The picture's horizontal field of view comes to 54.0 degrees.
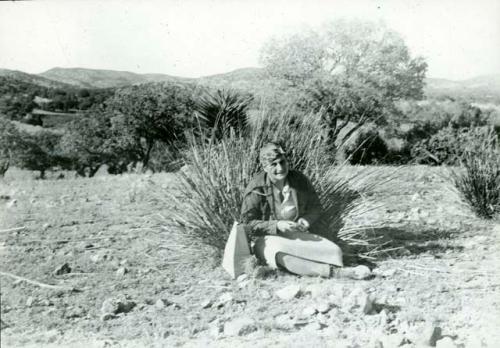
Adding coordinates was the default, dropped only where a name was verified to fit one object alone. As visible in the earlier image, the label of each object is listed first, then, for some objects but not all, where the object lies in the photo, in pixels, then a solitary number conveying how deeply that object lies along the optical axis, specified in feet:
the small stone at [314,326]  10.68
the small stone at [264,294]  12.32
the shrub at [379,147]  50.27
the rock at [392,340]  10.17
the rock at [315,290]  12.39
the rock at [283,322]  10.71
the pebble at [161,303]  11.85
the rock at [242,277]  13.43
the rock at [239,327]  10.43
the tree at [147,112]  42.52
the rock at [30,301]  11.76
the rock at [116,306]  11.39
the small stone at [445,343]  10.04
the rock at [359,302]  11.35
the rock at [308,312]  11.28
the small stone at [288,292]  12.19
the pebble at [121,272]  13.98
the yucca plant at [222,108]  20.93
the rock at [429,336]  10.17
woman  13.60
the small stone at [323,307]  11.41
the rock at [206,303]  11.92
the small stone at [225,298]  12.00
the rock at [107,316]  11.08
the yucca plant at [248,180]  14.55
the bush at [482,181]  21.54
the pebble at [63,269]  13.97
